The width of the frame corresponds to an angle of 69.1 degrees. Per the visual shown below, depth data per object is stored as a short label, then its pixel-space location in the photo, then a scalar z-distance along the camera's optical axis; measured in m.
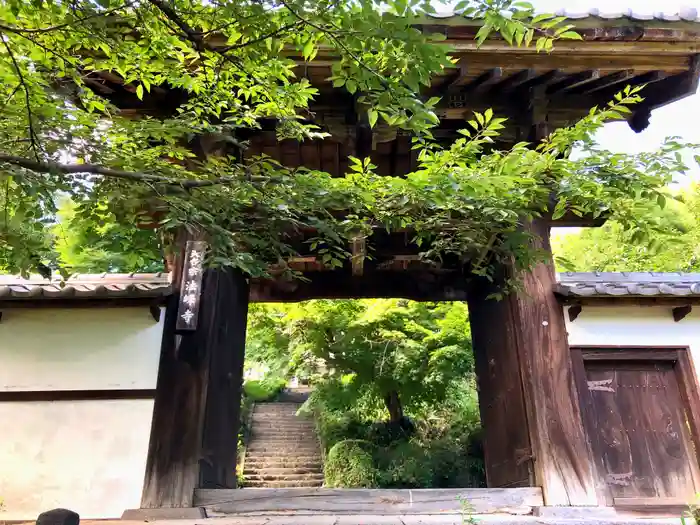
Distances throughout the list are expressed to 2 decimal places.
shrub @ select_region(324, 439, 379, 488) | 11.70
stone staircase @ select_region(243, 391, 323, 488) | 14.56
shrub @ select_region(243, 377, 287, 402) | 20.64
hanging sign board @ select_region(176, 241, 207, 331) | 4.68
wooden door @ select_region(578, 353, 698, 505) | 4.98
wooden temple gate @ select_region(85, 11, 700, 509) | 4.55
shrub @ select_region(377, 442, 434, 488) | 11.23
